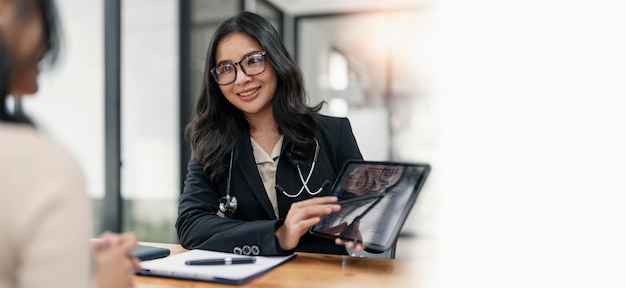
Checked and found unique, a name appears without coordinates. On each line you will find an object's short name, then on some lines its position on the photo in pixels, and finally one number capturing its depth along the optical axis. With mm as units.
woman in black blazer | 1630
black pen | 1200
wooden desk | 1102
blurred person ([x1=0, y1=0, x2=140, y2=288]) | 535
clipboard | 1093
